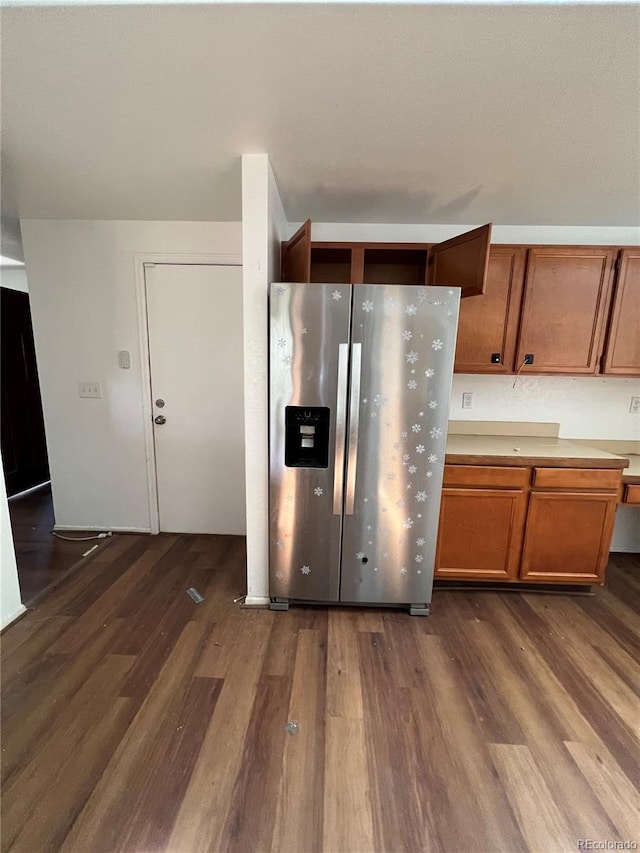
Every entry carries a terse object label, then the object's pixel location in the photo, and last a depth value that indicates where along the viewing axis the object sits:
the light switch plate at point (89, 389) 2.72
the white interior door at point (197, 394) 2.58
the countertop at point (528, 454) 2.05
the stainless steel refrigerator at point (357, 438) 1.72
